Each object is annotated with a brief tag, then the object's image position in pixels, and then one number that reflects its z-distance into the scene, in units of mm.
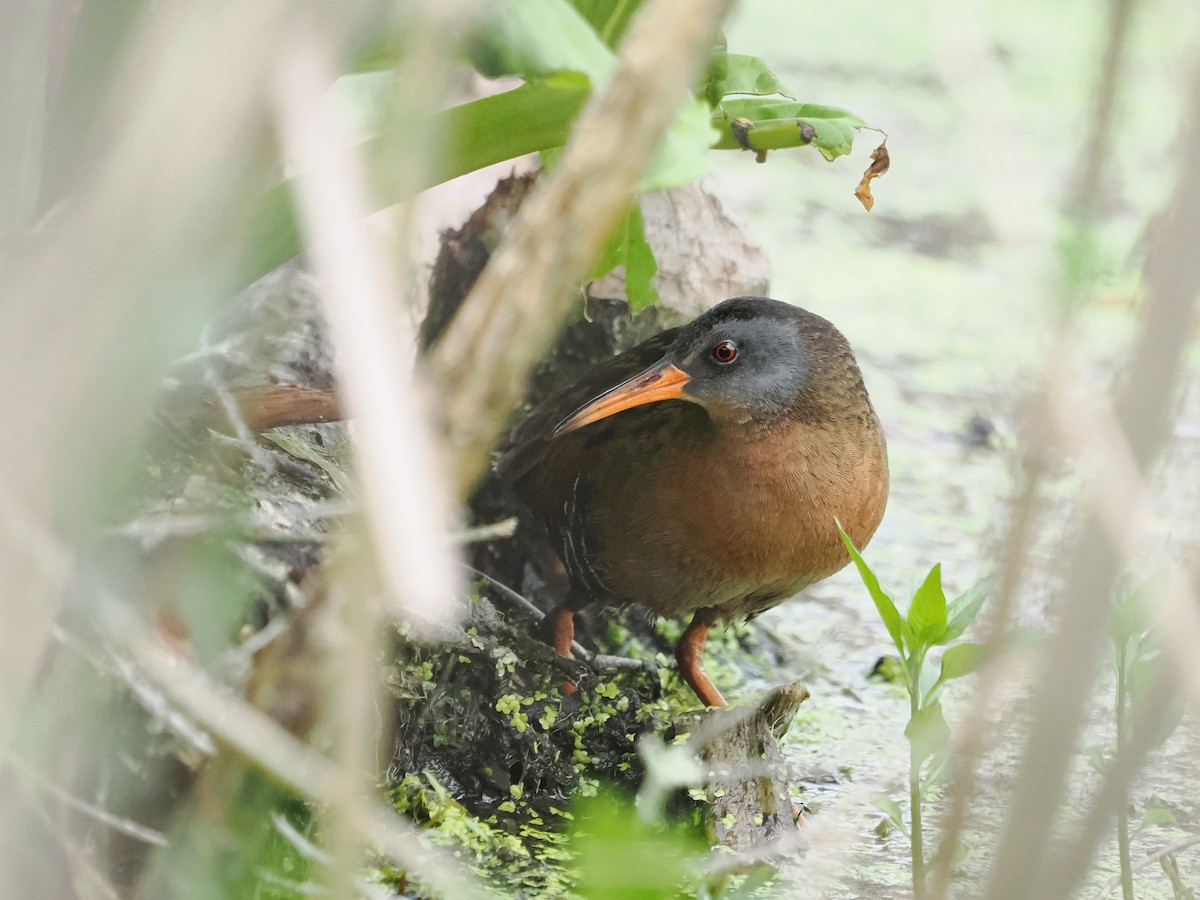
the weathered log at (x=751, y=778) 5531
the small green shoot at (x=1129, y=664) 5435
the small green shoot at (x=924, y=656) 5432
